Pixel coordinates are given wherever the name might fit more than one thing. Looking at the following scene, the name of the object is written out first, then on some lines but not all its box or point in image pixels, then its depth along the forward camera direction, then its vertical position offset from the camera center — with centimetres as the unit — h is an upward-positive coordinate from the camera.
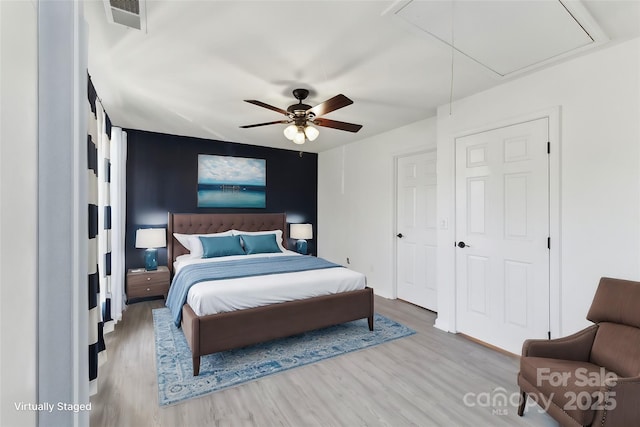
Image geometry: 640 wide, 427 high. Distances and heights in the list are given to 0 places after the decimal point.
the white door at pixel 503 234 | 259 -21
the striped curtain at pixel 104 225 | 294 -13
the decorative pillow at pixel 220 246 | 411 -48
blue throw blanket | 292 -62
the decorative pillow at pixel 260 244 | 443 -47
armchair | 150 -91
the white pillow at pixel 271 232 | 471 -33
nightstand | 389 -93
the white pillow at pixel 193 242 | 419 -42
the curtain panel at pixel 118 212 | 371 +0
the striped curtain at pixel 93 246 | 183 -21
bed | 243 -99
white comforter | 256 -72
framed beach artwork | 484 +51
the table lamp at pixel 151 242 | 406 -40
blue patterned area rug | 227 -128
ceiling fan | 271 +88
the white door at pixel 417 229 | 396 -24
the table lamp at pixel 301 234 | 534 -39
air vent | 166 +115
